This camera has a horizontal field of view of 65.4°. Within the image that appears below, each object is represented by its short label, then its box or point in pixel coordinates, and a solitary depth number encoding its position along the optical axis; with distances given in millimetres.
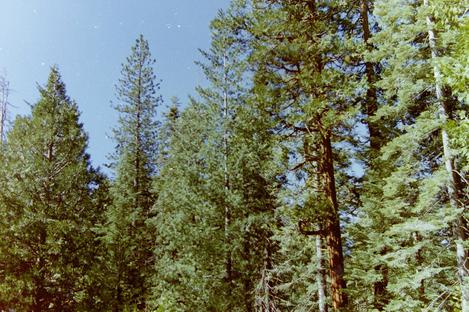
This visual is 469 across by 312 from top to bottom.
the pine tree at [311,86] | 9594
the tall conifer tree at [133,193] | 19391
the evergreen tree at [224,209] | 16156
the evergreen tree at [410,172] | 9156
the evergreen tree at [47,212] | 14367
